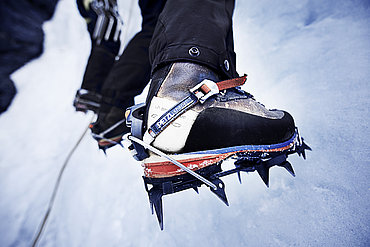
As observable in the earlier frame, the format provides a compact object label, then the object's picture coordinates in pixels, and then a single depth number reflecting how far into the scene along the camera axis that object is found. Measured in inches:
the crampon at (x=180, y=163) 11.4
